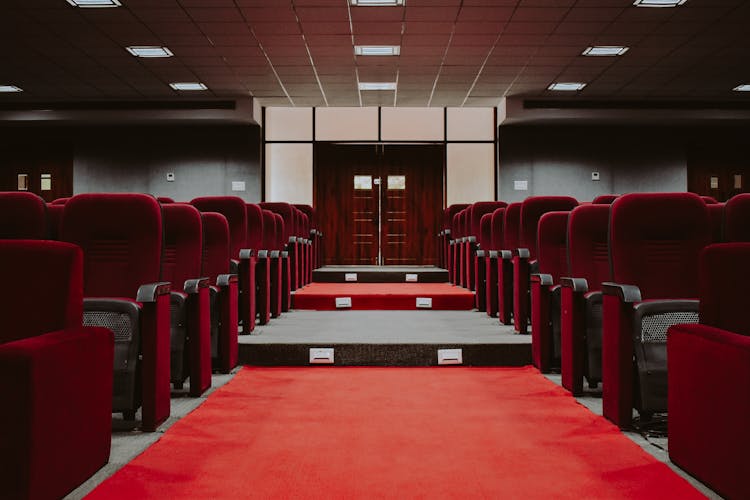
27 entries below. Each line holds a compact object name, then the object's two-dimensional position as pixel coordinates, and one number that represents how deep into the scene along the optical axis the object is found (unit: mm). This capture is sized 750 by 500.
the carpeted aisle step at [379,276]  7047
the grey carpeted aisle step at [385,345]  3375
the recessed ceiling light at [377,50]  7276
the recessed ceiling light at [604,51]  7242
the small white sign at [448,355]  3371
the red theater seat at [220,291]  3100
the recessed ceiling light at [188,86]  8750
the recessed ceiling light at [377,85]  8882
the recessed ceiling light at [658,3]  5918
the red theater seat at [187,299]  2662
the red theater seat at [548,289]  3123
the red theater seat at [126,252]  2232
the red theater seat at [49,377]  1343
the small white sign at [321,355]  3371
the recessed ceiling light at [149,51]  7207
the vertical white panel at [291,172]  10383
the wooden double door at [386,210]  10500
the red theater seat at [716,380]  1465
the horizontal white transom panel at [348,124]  10398
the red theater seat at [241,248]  3797
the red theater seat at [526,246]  3746
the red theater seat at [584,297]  2658
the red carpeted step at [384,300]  5262
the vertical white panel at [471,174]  10398
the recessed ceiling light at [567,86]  8836
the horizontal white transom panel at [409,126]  10398
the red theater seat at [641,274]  2172
